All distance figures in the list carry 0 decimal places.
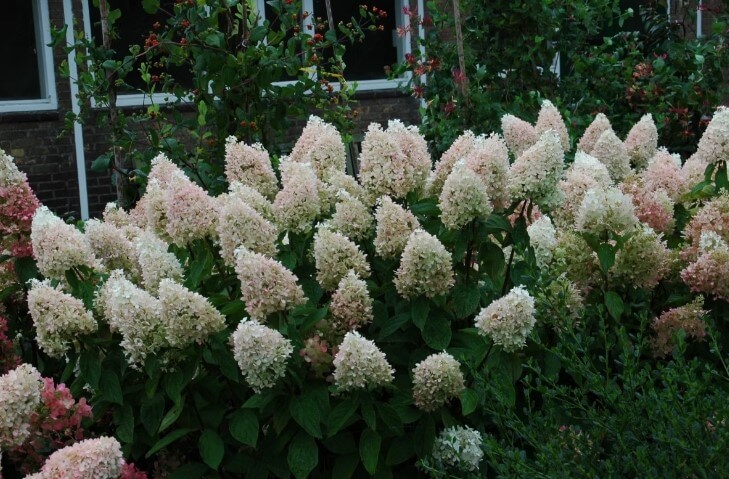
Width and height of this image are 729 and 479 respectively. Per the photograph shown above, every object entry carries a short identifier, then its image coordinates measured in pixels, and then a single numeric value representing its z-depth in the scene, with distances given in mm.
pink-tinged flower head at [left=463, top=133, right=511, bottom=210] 2928
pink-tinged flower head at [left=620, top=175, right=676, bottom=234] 3357
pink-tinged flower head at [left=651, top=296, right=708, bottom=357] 3051
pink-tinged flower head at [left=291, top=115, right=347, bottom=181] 3383
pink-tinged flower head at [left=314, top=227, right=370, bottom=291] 2771
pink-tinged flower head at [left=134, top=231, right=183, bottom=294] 2846
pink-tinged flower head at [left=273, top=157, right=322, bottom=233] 2992
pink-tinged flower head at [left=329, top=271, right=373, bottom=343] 2705
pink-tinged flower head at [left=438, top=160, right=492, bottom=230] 2766
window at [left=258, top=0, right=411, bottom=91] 11875
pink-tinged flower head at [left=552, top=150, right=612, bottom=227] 3357
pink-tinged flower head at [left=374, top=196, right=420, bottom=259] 2867
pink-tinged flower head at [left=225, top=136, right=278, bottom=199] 3346
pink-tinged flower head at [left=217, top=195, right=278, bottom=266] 2789
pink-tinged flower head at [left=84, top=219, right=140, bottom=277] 3184
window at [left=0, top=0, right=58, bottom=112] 10492
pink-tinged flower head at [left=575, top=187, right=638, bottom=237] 2967
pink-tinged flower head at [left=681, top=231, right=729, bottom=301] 3064
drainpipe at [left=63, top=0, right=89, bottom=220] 10539
